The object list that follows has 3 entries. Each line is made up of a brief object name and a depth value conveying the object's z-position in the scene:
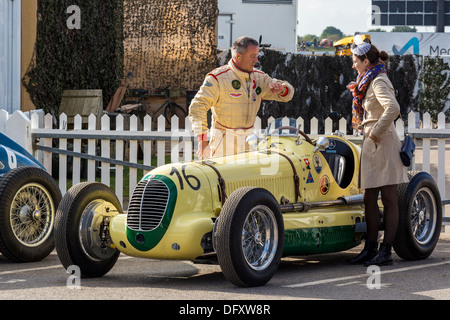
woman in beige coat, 11.16
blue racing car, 11.62
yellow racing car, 9.55
